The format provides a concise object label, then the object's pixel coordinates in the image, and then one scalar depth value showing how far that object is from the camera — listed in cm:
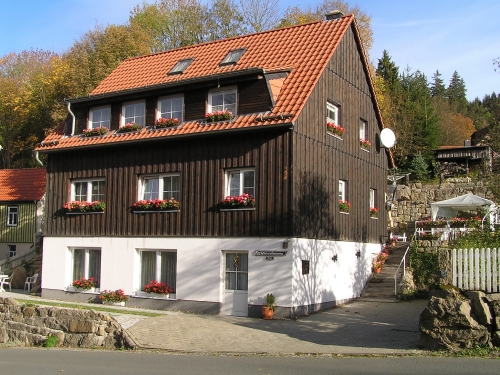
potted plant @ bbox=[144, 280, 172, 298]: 2078
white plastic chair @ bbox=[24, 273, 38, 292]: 2661
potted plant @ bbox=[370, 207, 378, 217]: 2502
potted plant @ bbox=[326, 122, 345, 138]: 2151
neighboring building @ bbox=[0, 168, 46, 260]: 3781
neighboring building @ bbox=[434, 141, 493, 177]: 4431
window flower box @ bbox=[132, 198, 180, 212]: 2097
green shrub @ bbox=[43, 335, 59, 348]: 1662
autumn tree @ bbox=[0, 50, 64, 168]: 4547
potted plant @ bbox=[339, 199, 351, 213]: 2185
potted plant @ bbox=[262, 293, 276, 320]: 1834
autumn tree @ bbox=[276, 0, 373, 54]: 4326
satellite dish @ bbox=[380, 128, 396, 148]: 2592
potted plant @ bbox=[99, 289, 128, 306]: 2152
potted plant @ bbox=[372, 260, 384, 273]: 2459
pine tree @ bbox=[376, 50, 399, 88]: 5072
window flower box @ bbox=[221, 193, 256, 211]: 1931
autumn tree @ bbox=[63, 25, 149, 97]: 3825
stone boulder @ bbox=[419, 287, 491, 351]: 1266
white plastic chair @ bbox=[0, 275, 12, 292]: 2585
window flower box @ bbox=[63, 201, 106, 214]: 2266
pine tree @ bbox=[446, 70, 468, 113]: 8111
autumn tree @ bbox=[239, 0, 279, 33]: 4294
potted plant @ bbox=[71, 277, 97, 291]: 2252
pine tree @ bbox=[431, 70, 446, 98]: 9342
